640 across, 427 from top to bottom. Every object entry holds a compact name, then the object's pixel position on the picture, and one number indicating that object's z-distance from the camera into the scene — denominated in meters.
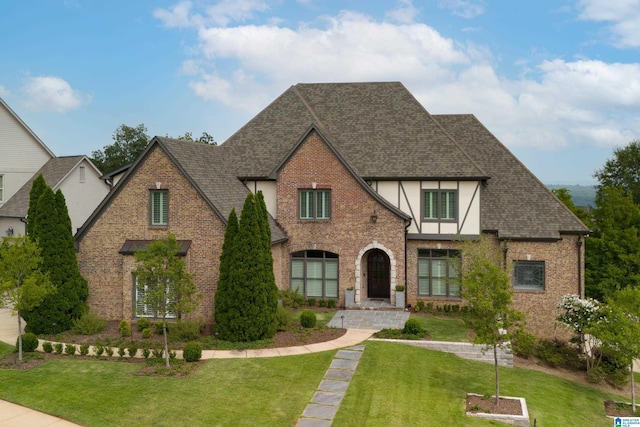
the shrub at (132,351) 19.05
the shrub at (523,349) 21.92
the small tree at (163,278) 17.80
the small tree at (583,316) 21.36
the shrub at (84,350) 19.23
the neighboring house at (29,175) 34.91
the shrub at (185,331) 21.17
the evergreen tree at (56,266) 21.95
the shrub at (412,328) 21.81
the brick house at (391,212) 26.80
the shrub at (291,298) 25.91
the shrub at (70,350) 19.45
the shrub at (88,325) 22.02
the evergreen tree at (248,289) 20.67
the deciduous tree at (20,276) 18.58
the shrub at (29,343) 19.56
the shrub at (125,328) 21.30
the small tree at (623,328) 18.23
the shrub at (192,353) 18.50
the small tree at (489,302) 16.17
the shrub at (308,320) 22.88
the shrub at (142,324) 21.77
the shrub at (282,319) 22.25
